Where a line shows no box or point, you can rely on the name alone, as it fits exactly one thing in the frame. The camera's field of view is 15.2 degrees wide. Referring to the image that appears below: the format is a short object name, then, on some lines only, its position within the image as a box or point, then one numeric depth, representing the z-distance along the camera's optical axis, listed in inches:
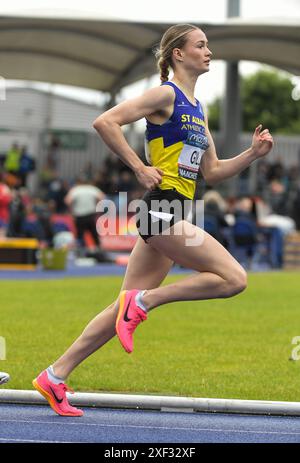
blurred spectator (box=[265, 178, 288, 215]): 1363.2
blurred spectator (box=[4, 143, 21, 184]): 1353.3
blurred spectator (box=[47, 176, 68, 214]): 1348.4
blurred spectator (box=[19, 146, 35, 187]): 1346.0
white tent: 1273.4
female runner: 255.0
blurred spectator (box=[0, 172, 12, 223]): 1181.1
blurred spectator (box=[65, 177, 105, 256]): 1015.6
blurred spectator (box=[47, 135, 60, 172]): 1531.7
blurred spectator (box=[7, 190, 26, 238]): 1135.0
